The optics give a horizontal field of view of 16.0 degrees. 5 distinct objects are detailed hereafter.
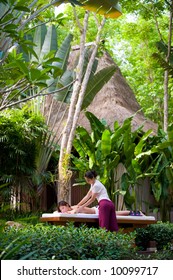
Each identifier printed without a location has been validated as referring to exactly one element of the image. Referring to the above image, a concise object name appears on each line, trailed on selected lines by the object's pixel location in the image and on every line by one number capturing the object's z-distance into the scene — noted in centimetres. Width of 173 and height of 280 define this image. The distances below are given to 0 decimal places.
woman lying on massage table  893
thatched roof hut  1473
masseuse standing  801
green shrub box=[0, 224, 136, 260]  434
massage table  845
